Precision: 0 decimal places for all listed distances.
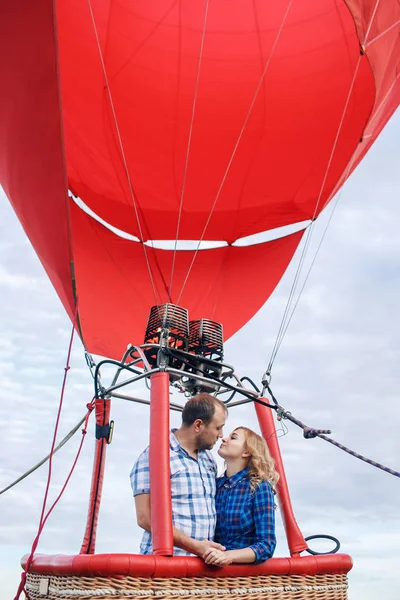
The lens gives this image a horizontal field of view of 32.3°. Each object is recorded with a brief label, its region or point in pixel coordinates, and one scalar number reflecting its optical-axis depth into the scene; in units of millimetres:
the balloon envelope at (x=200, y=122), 4453
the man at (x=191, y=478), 2201
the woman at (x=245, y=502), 2080
